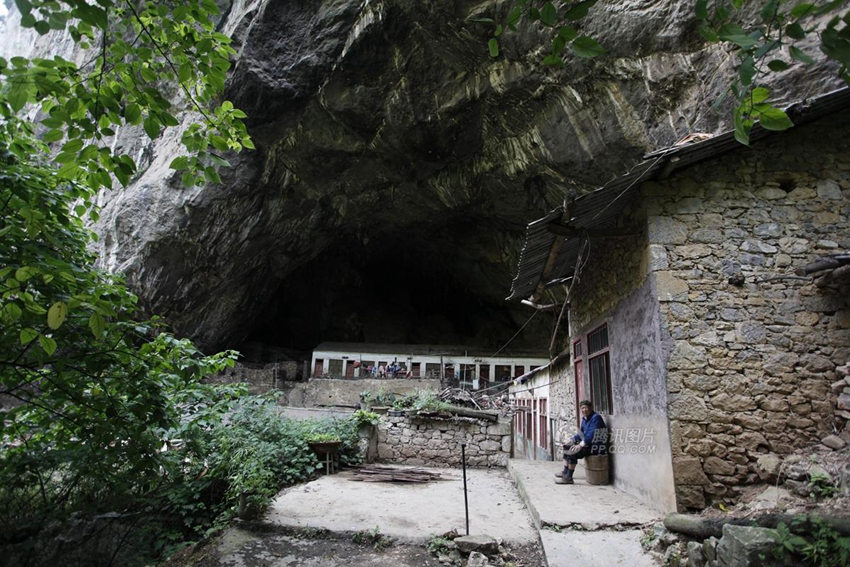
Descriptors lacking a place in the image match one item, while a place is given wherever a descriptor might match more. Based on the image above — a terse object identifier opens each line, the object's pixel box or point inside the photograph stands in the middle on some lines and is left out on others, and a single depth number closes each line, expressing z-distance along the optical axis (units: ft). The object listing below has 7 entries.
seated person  21.25
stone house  15.34
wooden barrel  21.18
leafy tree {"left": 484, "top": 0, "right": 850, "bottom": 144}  5.41
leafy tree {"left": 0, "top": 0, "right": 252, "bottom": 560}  7.78
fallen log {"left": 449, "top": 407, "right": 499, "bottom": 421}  36.86
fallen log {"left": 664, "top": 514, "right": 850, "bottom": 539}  9.61
